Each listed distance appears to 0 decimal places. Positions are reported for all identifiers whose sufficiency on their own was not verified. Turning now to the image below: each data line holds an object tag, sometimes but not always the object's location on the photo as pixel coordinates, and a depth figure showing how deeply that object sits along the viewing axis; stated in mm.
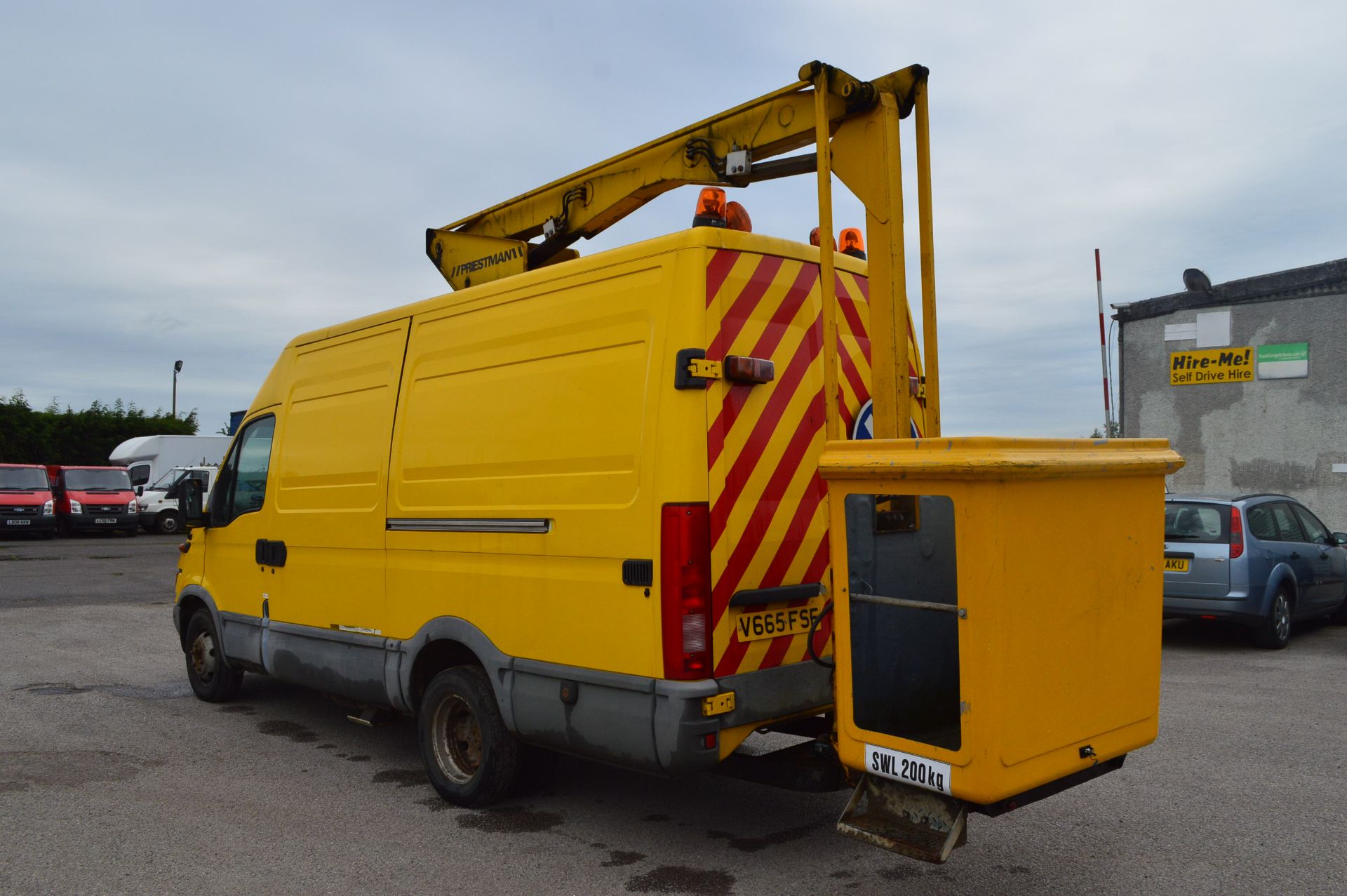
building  15008
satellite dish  16188
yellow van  4020
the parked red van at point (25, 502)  24109
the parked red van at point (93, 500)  25656
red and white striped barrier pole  14102
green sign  15188
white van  27625
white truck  30859
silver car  9188
